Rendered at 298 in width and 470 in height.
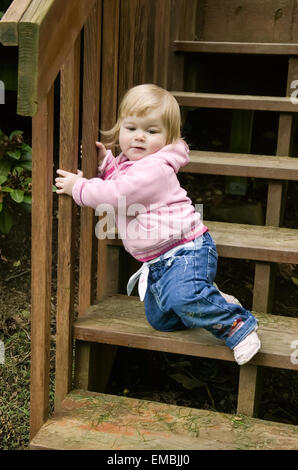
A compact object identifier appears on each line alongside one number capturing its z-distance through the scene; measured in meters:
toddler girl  2.14
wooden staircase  2.04
